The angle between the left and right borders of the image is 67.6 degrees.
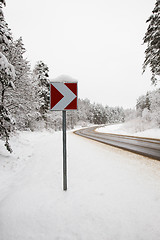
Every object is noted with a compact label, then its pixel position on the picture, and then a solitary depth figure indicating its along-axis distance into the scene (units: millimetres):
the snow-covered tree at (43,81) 23272
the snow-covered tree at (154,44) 9615
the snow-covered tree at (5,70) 4148
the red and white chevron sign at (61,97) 2771
